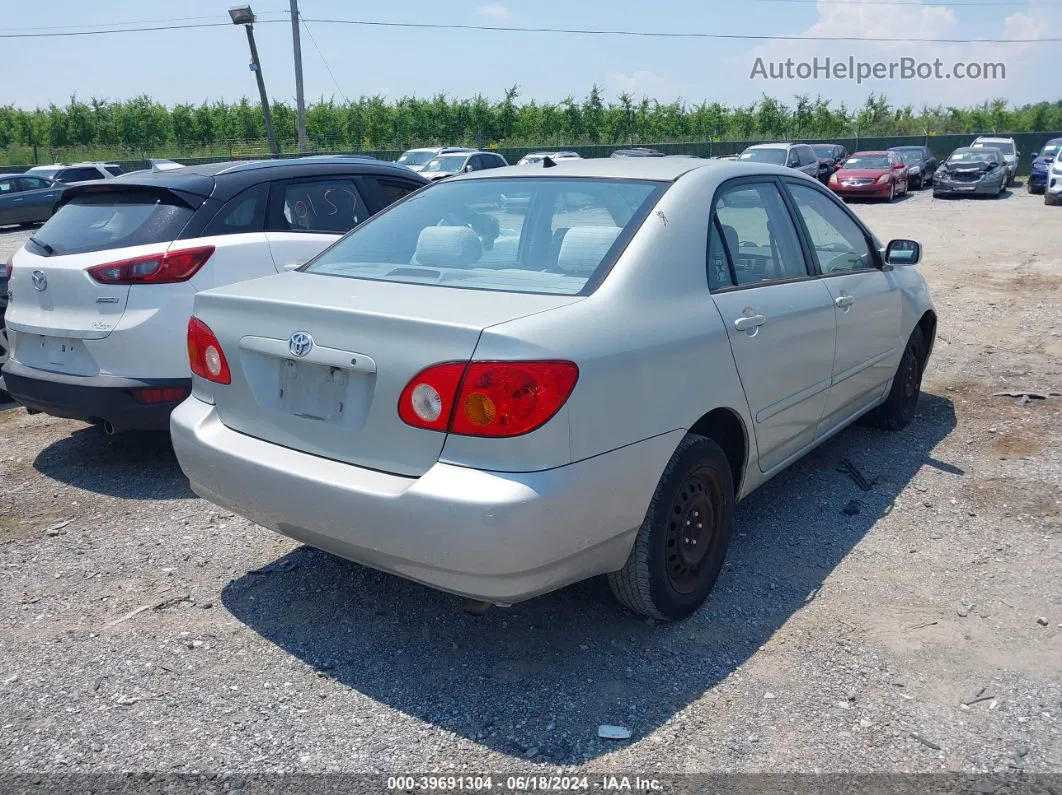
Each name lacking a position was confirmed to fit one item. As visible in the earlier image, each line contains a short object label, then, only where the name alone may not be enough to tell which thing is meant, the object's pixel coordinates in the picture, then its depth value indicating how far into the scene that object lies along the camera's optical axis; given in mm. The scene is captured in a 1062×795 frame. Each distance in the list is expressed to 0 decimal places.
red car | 27188
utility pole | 30000
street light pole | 28531
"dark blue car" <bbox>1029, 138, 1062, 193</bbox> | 28422
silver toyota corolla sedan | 2730
